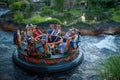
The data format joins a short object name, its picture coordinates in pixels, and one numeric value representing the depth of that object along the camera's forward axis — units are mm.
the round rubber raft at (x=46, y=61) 4516
